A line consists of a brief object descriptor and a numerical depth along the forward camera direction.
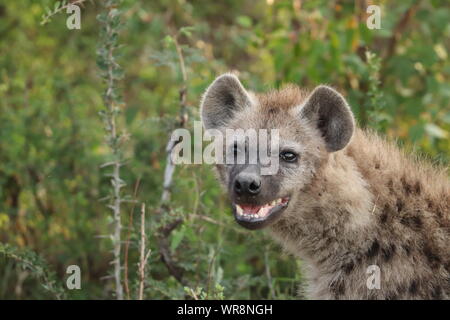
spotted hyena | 5.57
